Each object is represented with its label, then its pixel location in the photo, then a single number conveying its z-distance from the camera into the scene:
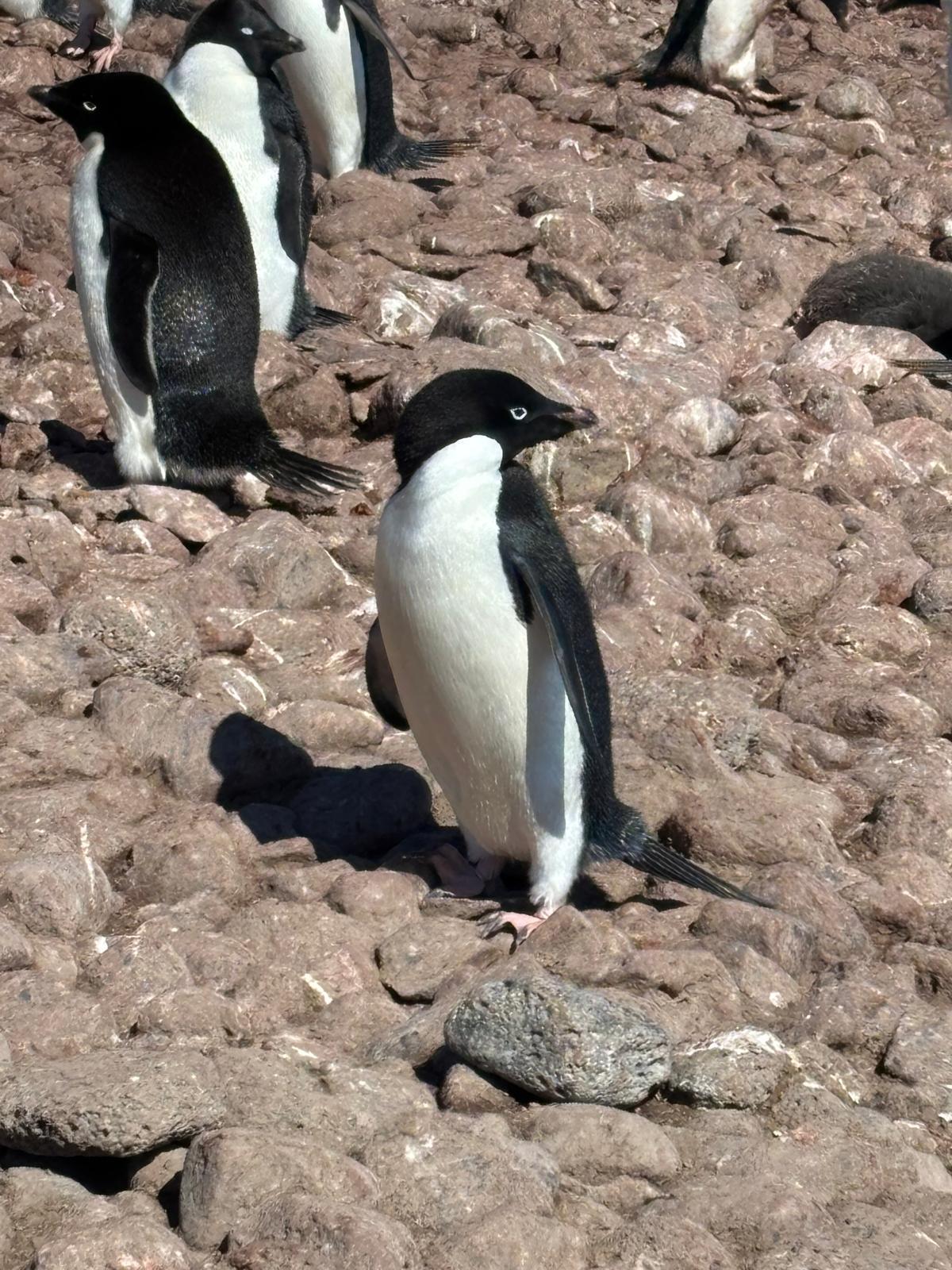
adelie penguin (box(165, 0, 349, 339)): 6.98
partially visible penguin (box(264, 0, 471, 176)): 8.97
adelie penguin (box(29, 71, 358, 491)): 5.73
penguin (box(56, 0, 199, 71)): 9.29
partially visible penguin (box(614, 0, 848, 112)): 10.58
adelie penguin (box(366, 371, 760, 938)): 3.77
